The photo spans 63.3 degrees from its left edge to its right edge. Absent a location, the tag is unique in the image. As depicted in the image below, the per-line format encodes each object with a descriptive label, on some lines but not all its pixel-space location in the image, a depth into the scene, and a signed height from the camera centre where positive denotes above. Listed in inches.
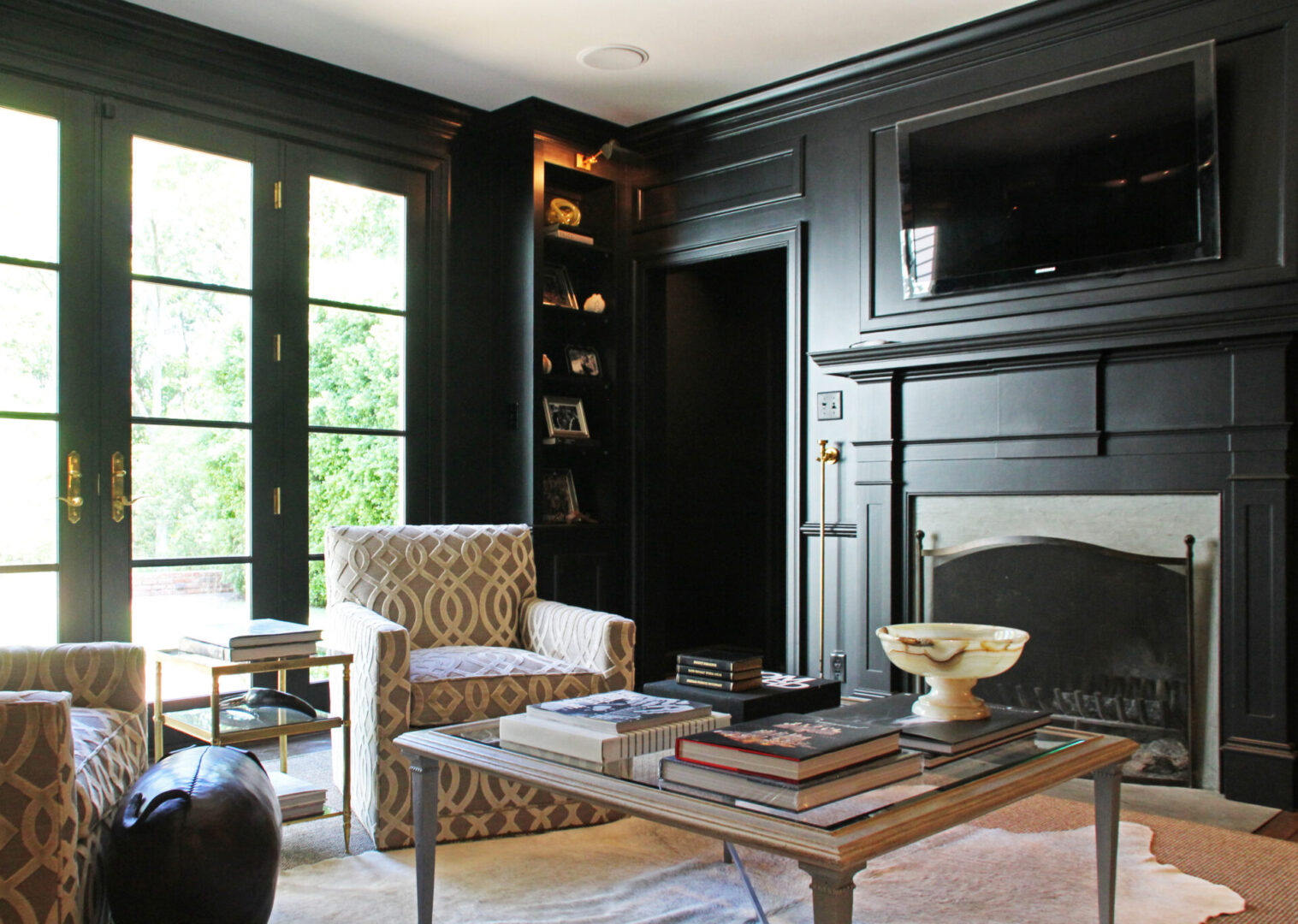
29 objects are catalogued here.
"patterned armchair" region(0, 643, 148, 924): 61.6 -21.3
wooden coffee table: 49.5 -18.0
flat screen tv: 124.3 +37.1
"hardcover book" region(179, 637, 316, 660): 101.5 -17.7
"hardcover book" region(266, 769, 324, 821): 101.7 -32.0
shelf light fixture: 177.3 +54.6
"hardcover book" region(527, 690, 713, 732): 63.8 -15.2
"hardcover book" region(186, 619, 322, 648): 102.2 -16.2
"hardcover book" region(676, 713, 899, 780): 54.7 -15.0
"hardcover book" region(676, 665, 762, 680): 81.4 -15.9
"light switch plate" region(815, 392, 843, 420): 157.3 +9.5
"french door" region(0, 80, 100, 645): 130.9 +13.4
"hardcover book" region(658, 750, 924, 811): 53.6 -16.6
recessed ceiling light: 153.3 +61.0
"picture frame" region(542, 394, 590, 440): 176.9 +8.8
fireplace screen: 126.2 -20.2
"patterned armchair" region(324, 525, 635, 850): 102.7 -20.4
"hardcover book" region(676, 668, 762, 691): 81.3 -16.6
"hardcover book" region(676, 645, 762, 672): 81.5 -14.8
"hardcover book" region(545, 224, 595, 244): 176.9 +39.9
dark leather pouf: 70.6 -26.2
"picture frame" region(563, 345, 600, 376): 183.6 +19.3
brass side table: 99.4 -24.8
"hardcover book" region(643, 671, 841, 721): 78.4 -17.5
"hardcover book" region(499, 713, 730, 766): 62.2 -16.4
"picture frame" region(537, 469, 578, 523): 178.9 -4.5
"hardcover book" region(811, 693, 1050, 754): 64.6 -16.6
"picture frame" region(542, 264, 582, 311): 181.3 +31.9
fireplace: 119.0 -1.0
